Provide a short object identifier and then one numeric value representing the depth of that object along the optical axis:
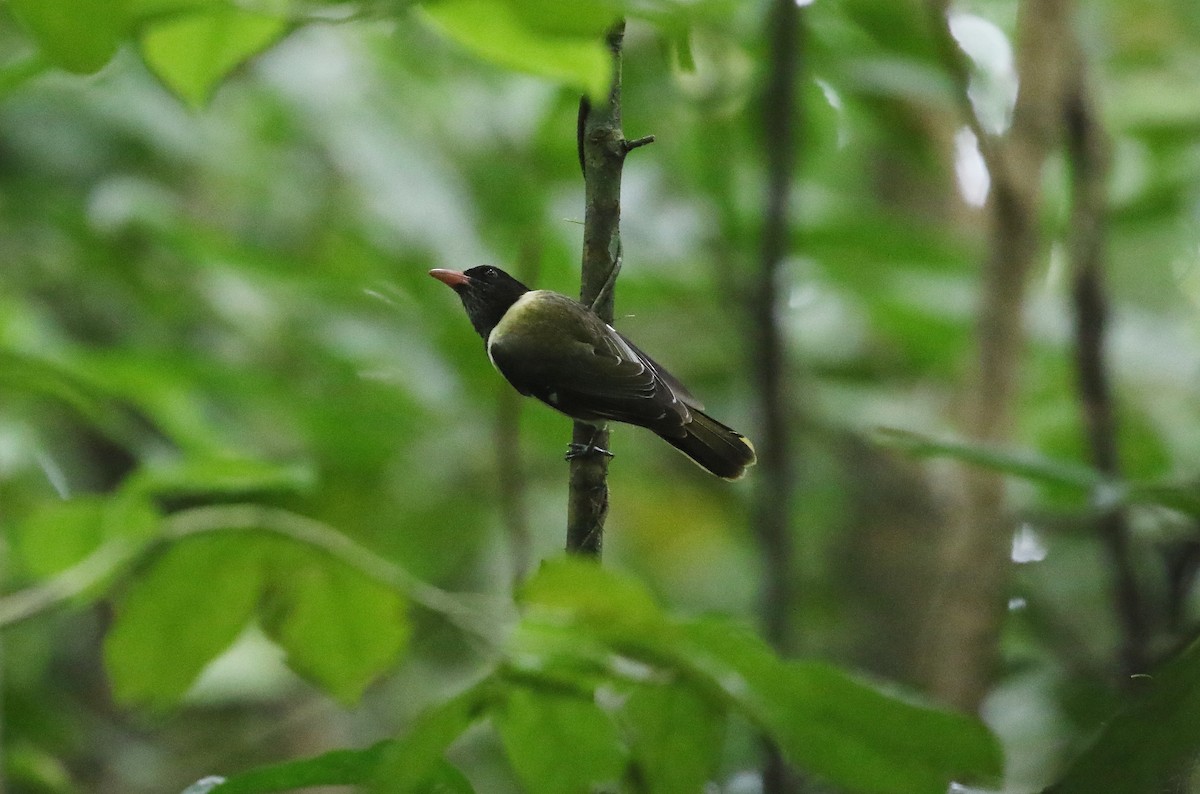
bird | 11.59
